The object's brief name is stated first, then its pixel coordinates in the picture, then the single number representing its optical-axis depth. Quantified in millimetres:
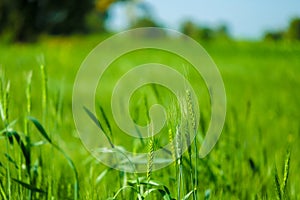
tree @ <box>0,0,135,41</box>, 18672
